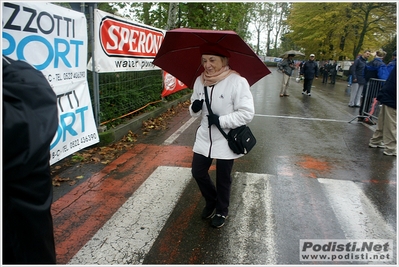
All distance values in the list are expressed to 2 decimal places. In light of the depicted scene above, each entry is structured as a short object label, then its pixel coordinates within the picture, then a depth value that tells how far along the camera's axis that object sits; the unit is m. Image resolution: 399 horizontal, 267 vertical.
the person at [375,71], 8.75
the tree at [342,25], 27.92
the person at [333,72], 25.73
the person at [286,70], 14.59
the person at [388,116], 5.80
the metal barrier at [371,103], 8.60
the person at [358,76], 11.02
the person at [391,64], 7.59
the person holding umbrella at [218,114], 2.92
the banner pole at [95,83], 5.32
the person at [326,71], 27.08
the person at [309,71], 15.09
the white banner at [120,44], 5.45
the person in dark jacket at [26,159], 1.22
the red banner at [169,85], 9.83
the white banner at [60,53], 3.49
